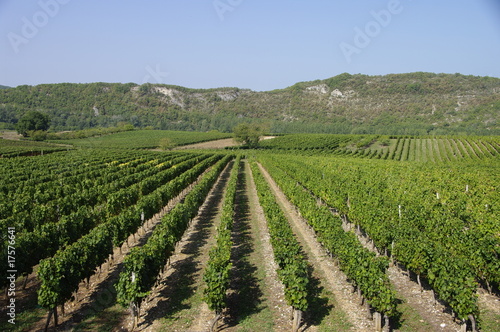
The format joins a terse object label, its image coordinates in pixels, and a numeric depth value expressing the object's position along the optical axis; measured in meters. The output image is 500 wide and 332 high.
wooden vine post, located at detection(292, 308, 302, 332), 9.43
